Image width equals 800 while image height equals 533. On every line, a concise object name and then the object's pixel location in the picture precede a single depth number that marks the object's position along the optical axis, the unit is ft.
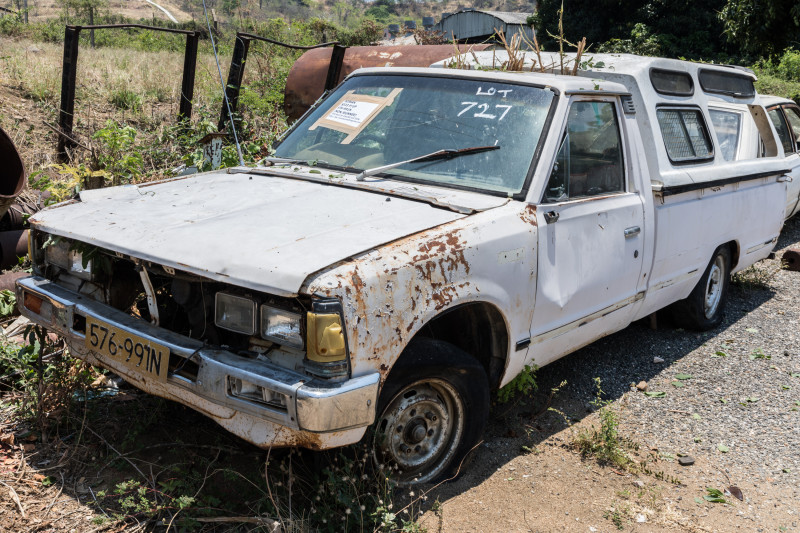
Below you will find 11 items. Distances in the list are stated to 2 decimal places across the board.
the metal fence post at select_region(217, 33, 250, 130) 22.07
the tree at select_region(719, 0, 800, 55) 46.39
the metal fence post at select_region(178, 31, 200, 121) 22.48
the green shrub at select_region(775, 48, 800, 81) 64.80
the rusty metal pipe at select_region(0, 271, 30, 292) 14.87
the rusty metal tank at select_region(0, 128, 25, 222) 16.87
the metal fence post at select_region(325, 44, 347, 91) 24.32
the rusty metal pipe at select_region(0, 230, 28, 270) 16.35
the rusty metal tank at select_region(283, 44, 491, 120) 24.02
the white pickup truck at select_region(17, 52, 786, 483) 8.16
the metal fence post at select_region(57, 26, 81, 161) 21.38
